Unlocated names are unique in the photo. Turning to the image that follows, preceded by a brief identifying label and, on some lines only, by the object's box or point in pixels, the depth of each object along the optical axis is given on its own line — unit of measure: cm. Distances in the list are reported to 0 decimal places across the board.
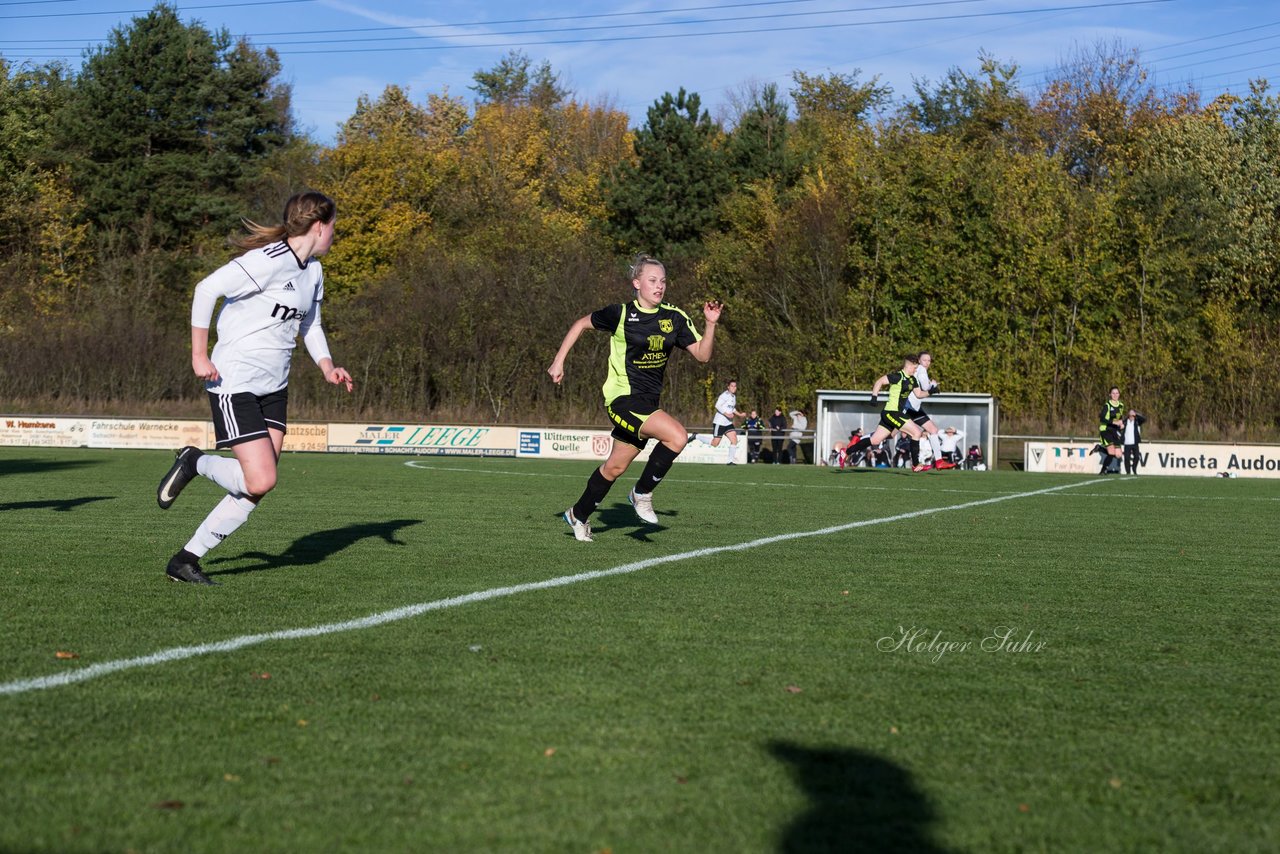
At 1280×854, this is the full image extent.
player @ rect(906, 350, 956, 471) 2378
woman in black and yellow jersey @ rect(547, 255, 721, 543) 1011
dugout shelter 3291
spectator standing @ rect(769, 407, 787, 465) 3484
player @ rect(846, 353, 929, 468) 2381
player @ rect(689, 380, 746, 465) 3194
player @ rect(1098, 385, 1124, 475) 2994
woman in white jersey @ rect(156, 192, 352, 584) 716
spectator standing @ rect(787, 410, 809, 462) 3484
